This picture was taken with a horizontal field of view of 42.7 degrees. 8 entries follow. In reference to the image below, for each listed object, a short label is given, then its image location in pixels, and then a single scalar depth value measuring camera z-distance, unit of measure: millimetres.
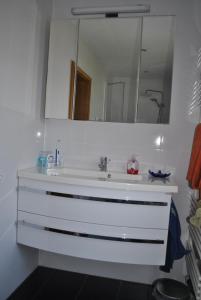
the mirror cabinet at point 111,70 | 2131
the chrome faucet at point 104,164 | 2193
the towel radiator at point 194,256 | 1685
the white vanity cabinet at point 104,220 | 1751
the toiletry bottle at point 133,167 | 2137
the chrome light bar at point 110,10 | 2109
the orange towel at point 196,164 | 1655
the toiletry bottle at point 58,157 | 2279
